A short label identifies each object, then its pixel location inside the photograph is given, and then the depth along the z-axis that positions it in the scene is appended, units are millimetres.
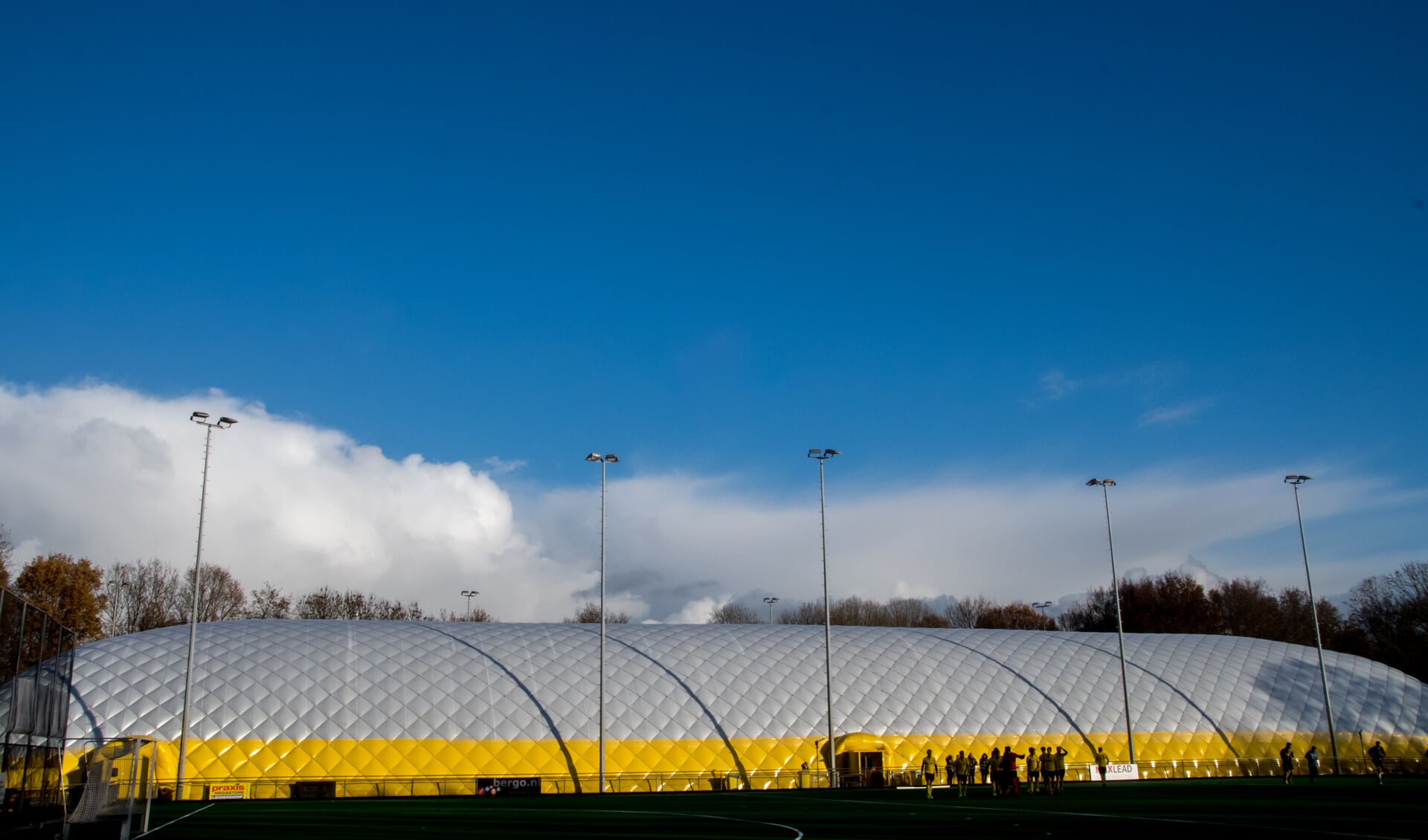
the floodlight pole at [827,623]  49531
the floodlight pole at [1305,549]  59281
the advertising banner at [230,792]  44562
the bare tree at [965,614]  153000
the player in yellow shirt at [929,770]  38406
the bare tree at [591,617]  148000
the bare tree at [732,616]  153500
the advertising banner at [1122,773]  48938
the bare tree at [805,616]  152625
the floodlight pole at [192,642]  42719
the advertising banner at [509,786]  47125
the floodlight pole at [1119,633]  54062
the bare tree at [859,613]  151125
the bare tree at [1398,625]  91625
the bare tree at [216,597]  107750
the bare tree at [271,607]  113438
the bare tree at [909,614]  148750
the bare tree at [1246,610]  120000
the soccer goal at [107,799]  22656
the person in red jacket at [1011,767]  37219
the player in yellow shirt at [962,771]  39344
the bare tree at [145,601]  104062
